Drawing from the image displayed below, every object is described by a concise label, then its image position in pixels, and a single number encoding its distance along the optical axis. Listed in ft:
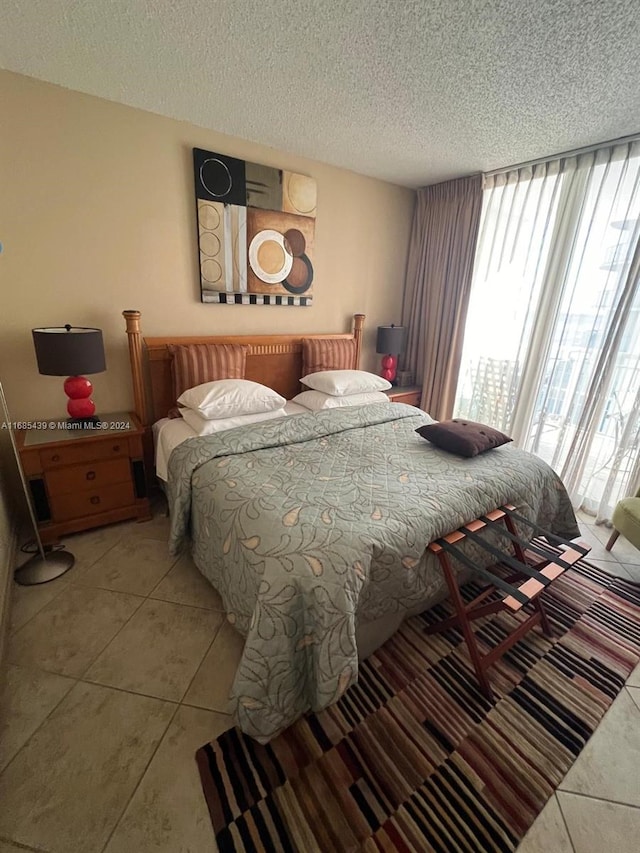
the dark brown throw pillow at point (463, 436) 6.53
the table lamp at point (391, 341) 11.20
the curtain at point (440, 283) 10.22
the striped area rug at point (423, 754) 3.47
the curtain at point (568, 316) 7.77
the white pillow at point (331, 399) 8.99
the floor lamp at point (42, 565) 6.21
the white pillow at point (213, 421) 7.12
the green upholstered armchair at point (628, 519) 6.69
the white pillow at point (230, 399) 7.40
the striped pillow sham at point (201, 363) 8.13
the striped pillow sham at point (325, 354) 10.14
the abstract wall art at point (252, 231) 8.17
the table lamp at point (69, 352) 6.13
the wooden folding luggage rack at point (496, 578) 4.64
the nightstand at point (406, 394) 11.23
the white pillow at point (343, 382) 9.23
